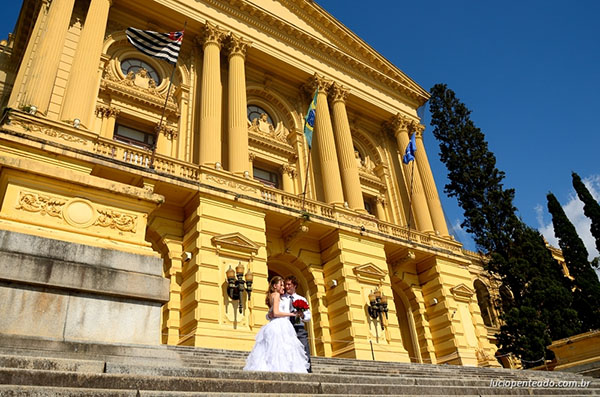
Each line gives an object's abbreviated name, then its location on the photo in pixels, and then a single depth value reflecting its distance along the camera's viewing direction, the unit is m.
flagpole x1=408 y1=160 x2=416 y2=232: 24.04
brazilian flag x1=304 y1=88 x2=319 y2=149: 19.05
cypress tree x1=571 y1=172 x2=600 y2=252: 29.69
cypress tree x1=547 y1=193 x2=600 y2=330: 23.75
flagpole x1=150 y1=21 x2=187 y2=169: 14.71
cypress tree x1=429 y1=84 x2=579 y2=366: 21.75
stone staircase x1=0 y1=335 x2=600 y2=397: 3.51
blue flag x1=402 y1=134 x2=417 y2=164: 22.59
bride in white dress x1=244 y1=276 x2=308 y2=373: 6.34
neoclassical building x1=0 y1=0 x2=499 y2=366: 5.97
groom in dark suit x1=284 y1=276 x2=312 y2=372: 7.07
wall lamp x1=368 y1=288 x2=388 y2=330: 17.28
